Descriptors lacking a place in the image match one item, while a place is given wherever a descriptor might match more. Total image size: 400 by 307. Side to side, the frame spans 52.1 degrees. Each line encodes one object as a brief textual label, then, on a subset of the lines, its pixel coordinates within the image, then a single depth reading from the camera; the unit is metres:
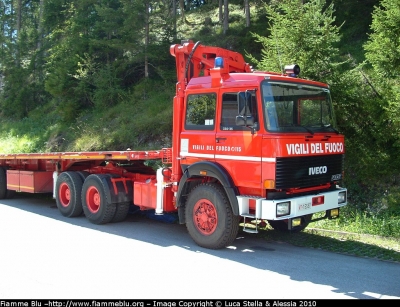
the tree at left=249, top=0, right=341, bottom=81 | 9.55
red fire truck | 6.14
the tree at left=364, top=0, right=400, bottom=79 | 8.73
